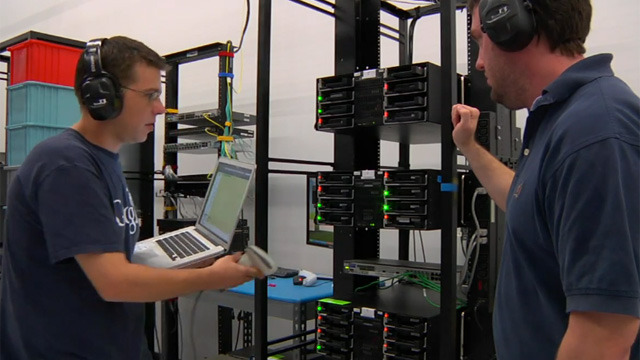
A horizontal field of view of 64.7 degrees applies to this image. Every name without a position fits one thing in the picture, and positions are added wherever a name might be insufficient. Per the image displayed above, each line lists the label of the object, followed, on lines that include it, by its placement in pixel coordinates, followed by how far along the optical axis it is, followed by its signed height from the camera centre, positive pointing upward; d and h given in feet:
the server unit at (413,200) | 6.02 -0.08
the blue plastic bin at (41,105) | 9.89 +1.71
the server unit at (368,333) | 6.27 -1.78
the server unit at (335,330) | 6.59 -1.82
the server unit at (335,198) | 6.67 -0.08
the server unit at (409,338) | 5.90 -1.72
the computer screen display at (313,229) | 8.48 -0.63
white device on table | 8.74 -1.52
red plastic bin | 10.03 +2.59
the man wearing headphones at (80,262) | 3.58 -0.52
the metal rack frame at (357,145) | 5.46 +0.64
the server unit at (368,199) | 6.42 -0.08
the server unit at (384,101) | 5.97 +1.15
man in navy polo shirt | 2.23 +0.02
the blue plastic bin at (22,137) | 9.95 +1.05
